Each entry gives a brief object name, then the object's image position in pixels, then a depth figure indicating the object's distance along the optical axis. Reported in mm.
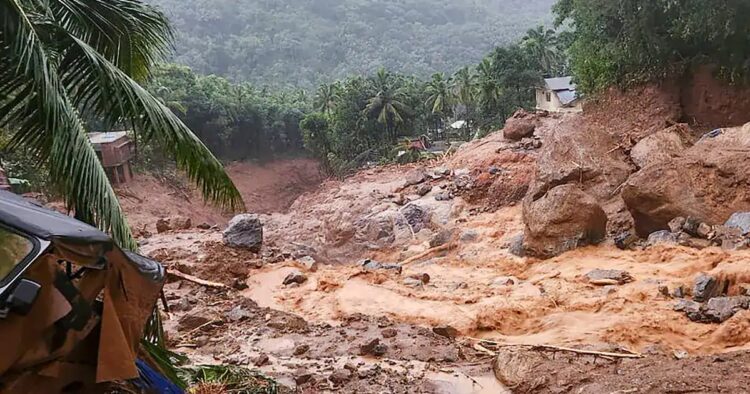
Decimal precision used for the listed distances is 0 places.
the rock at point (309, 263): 14280
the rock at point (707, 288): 8688
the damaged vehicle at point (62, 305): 2453
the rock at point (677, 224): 11368
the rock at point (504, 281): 11430
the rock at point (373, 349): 8273
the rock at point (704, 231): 10914
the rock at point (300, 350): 8500
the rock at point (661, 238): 11176
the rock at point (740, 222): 10453
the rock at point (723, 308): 7891
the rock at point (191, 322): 9727
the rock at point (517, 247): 13083
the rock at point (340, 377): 6965
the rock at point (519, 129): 21250
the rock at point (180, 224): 18938
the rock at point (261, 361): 7887
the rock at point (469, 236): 15127
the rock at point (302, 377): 7002
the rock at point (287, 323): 9703
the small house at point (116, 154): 24891
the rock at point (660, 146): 14084
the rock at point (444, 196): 18234
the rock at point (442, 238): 15586
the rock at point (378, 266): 13375
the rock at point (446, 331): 9031
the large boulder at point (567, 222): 12367
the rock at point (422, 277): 12195
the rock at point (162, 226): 18562
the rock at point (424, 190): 19328
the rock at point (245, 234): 15609
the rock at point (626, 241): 11957
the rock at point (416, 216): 17047
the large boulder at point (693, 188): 11422
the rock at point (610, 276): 10103
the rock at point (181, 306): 10797
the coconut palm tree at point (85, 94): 4398
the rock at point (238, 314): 10344
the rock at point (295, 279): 12789
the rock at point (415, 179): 20766
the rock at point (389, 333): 9000
